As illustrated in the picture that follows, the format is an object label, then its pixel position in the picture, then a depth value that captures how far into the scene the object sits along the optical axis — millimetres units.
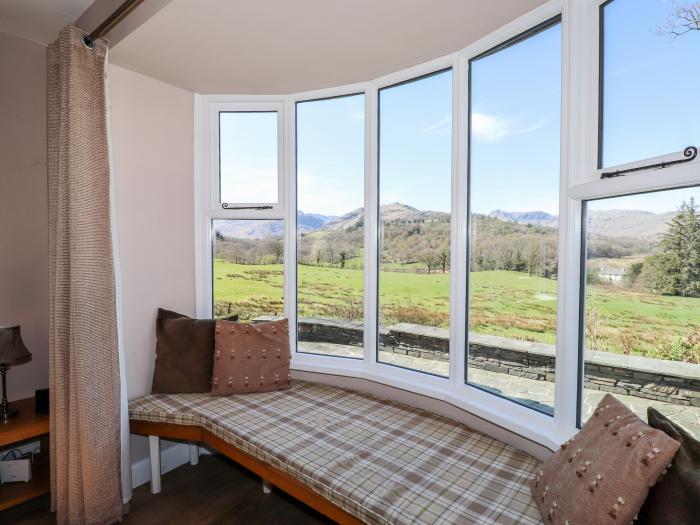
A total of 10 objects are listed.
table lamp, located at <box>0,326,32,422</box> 1801
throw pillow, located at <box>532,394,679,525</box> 999
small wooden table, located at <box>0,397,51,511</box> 1825
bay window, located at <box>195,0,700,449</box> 1325
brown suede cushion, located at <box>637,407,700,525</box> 915
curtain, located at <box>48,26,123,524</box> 1799
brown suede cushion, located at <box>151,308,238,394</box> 2311
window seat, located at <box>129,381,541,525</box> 1344
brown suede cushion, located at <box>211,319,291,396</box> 2287
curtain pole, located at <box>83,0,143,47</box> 1547
